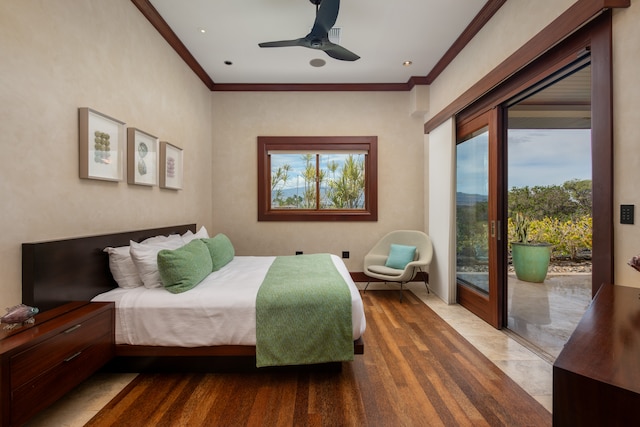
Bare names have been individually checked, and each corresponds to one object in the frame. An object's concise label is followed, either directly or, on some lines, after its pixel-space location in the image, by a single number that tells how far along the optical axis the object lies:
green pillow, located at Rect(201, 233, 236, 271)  2.88
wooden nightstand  1.28
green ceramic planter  4.27
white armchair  3.74
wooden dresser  0.59
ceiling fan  2.31
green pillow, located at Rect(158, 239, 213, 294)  2.12
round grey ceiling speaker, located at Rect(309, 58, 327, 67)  3.69
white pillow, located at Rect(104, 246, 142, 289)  2.22
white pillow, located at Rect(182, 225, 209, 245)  3.12
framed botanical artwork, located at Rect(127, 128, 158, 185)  2.53
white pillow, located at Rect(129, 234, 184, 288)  2.21
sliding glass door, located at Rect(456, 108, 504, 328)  2.88
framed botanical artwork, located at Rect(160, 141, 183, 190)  3.04
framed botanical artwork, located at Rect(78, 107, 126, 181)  2.03
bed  1.93
